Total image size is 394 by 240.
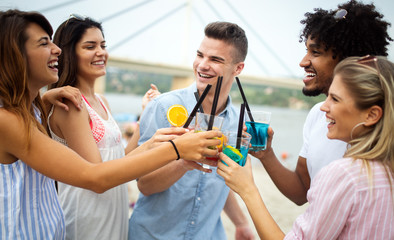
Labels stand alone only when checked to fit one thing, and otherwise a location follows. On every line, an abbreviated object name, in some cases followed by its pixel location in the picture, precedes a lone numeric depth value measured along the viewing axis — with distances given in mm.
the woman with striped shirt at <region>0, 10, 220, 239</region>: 1165
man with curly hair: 1563
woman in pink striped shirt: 1004
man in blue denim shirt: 1712
